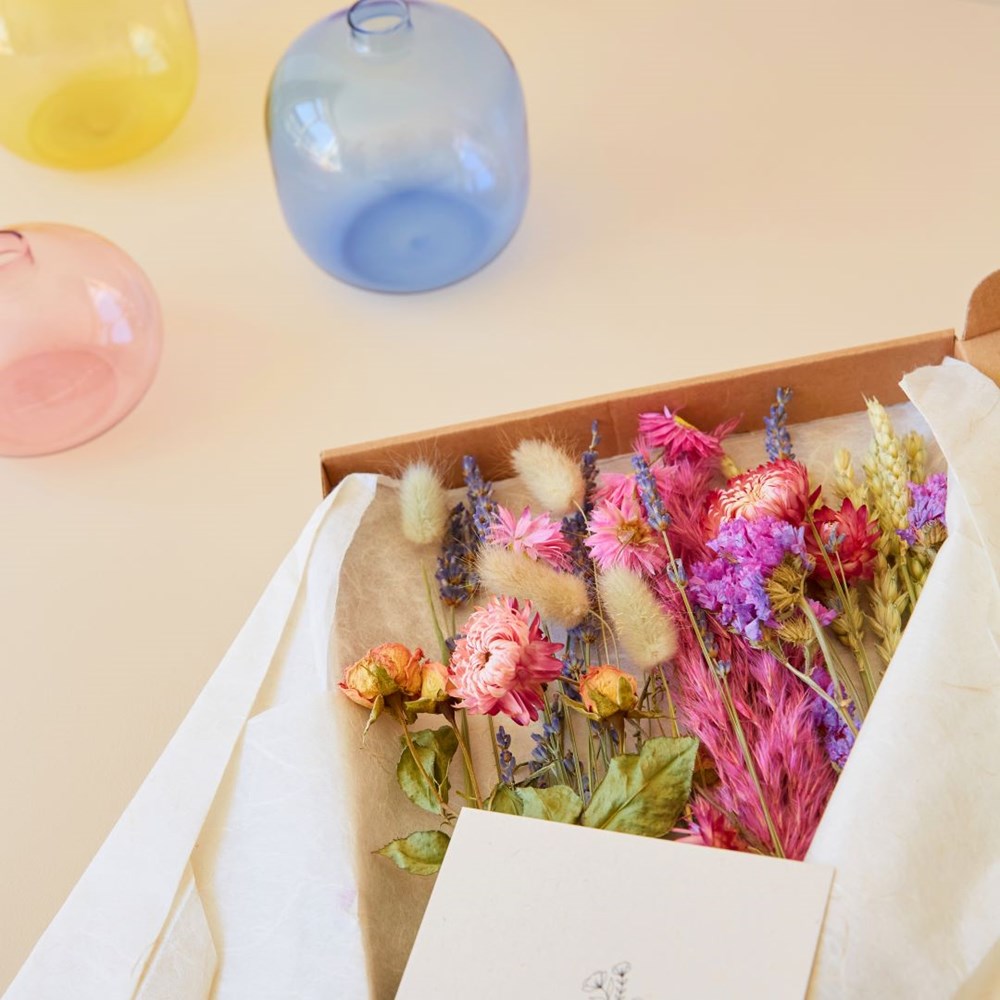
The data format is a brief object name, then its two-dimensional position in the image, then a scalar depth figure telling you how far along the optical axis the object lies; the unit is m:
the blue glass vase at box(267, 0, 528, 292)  0.90
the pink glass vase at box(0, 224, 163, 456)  0.90
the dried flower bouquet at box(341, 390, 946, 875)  0.56
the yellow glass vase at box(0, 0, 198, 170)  1.02
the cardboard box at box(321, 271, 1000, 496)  0.73
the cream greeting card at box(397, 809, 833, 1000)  0.48
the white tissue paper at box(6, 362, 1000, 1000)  0.48
